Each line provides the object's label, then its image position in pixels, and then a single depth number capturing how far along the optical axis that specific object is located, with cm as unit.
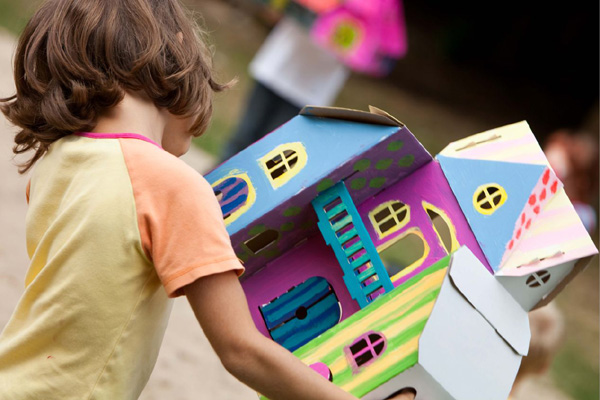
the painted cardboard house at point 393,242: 177
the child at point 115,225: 168
